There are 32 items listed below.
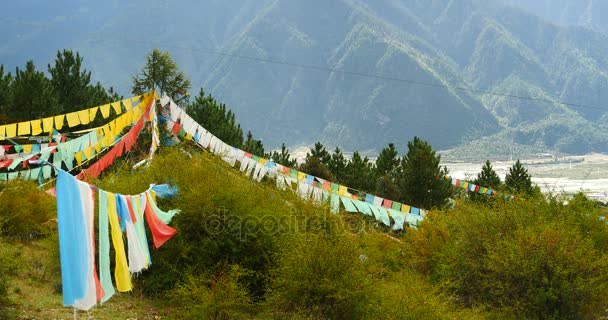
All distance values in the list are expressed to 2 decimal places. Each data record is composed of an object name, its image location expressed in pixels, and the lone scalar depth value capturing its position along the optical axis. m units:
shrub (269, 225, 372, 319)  16.86
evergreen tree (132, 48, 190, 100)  57.94
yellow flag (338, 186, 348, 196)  26.37
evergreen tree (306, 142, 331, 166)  50.96
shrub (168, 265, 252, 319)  16.20
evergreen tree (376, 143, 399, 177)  52.00
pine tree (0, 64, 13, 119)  38.25
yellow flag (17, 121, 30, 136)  25.06
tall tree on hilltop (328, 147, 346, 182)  50.42
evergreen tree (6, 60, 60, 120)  37.47
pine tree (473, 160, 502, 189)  49.17
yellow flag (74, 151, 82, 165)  24.80
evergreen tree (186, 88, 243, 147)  43.75
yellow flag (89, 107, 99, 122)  27.93
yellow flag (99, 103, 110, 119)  28.25
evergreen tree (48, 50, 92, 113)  43.59
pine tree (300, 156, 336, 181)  43.22
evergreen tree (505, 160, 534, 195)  49.34
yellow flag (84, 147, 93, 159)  25.28
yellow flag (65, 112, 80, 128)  27.35
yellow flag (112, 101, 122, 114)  28.22
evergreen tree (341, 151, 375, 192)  47.03
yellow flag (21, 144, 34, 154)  24.98
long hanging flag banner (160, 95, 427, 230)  25.38
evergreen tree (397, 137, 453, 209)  41.53
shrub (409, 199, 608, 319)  18.89
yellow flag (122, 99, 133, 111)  28.26
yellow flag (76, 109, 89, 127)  27.69
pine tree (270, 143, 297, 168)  49.30
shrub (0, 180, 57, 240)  21.56
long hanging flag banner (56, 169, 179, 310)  11.09
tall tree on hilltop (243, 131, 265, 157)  47.03
